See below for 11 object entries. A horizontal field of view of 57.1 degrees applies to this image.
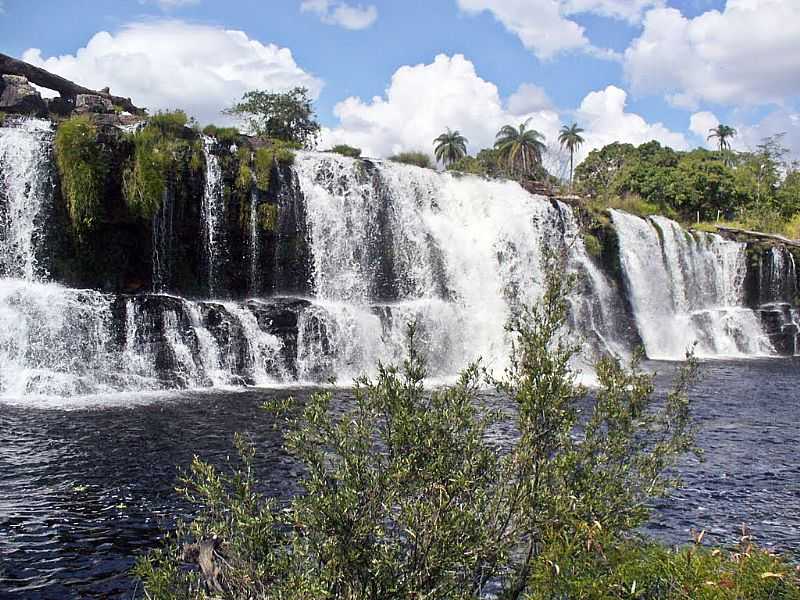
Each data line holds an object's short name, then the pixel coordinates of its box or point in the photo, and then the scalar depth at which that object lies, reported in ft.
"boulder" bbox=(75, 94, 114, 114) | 83.61
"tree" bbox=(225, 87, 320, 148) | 143.54
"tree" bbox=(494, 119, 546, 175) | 220.43
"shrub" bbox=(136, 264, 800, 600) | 15.05
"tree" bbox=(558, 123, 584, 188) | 256.11
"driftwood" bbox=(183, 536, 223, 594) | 19.13
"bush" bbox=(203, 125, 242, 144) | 79.56
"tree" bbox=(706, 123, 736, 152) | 286.72
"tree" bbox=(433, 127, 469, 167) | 243.60
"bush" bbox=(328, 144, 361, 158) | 91.41
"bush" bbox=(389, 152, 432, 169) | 147.53
